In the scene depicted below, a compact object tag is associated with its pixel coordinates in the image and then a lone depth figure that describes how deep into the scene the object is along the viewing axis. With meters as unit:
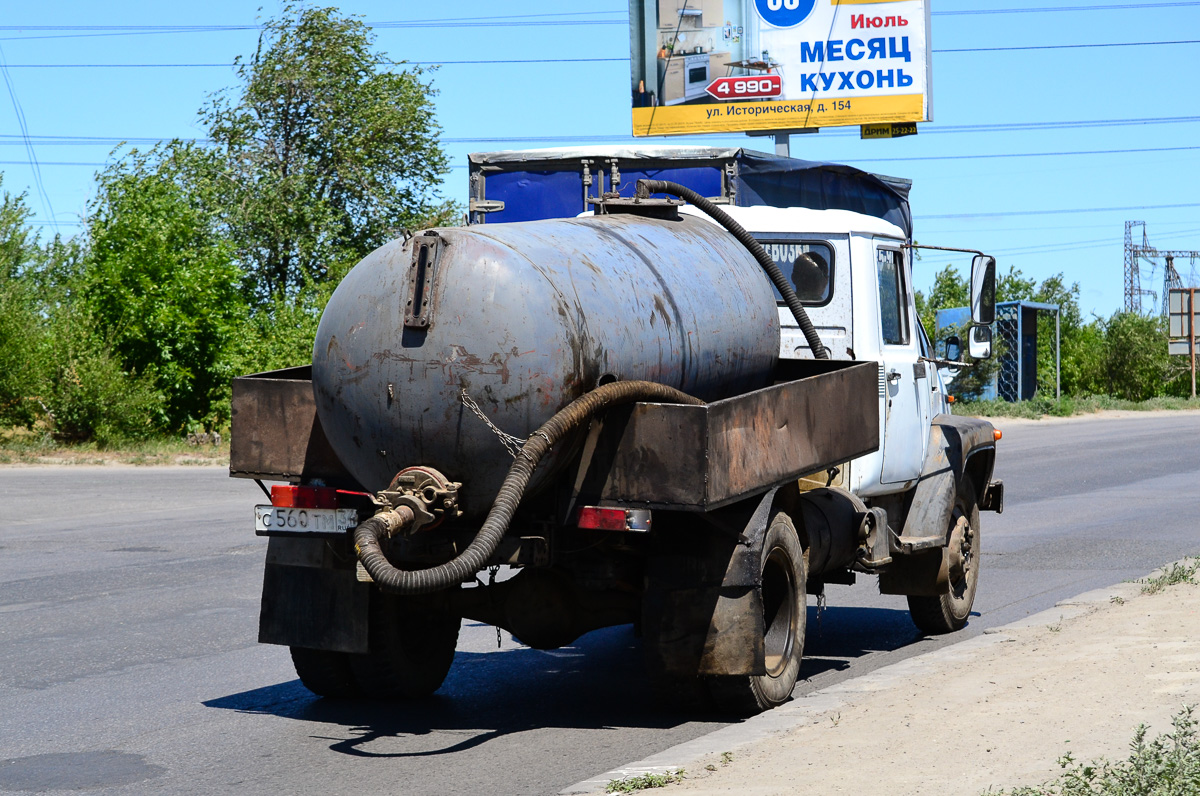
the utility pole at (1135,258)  96.25
